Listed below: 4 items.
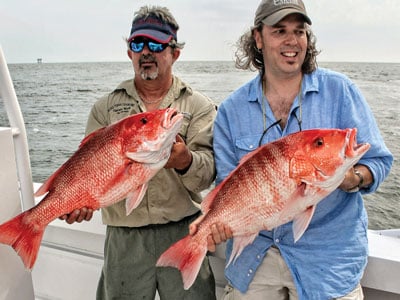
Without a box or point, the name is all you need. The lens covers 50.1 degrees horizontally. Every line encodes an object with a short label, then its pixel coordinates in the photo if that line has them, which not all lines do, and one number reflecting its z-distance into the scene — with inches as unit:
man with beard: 100.5
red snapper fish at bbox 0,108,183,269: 76.6
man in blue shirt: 83.8
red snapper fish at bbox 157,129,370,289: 68.0
